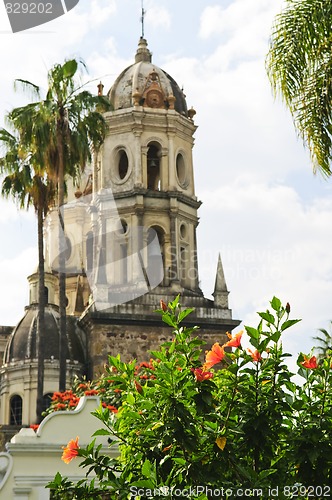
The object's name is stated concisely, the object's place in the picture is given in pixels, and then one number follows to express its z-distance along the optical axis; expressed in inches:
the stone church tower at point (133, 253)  1306.6
